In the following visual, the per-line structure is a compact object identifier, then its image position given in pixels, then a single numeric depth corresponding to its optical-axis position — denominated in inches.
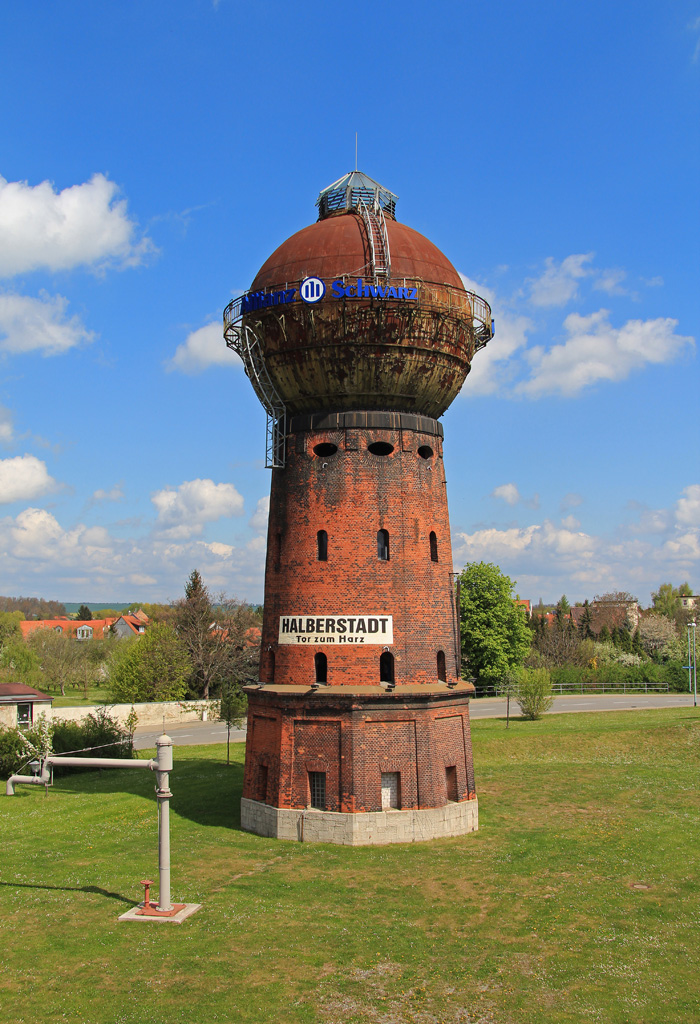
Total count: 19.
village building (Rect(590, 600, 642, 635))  4281.5
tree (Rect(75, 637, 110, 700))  2901.1
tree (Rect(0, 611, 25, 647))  3010.1
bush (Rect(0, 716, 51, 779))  1391.1
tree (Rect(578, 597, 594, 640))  3577.8
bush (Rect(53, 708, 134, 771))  1551.4
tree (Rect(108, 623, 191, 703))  2246.6
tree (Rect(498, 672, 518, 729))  1975.1
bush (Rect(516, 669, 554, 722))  1998.0
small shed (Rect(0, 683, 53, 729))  1688.0
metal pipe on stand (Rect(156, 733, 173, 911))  709.3
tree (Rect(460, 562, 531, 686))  2352.4
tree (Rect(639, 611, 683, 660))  3196.6
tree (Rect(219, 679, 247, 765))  1485.0
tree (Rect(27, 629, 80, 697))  2918.3
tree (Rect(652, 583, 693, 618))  4483.3
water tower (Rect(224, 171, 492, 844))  935.0
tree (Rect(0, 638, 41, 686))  2556.6
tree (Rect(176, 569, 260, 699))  2459.4
